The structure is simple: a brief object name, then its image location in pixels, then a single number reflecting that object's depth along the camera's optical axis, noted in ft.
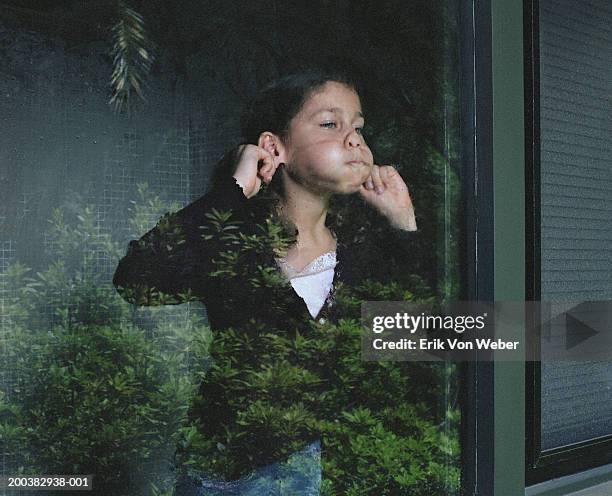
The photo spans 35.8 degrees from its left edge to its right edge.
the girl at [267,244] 9.20
